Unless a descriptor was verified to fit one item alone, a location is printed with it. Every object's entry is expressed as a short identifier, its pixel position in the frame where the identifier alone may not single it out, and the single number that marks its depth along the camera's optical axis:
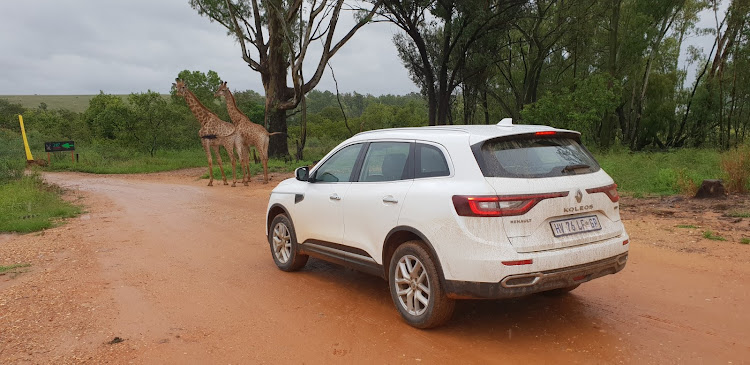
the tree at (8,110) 53.55
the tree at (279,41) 21.00
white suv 3.84
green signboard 26.48
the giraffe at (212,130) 16.70
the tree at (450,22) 22.70
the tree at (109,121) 29.89
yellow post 26.66
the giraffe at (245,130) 16.67
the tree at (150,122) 29.78
